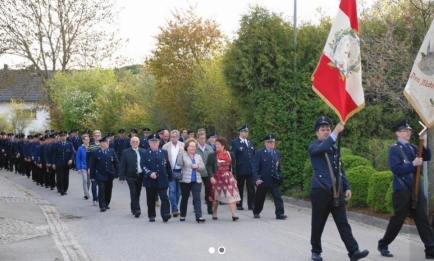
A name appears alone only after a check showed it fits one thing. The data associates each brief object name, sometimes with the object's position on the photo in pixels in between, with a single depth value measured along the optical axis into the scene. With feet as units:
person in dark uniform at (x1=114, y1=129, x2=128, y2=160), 90.17
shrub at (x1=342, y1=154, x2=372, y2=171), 54.13
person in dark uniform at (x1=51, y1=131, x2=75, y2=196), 75.15
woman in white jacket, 50.16
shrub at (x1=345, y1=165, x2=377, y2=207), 50.26
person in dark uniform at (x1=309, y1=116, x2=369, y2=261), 32.07
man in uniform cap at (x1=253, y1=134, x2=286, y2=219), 50.52
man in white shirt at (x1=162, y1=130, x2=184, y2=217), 54.29
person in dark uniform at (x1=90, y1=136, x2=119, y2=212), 57.67
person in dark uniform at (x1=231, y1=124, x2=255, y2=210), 57.62
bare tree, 153.48
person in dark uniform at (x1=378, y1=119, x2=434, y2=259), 33.63
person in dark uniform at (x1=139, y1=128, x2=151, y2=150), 78.11
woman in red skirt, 49.75
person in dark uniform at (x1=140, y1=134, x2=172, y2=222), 50.01
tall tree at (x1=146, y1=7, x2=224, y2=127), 96.94
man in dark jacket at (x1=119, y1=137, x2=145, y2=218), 53.57
